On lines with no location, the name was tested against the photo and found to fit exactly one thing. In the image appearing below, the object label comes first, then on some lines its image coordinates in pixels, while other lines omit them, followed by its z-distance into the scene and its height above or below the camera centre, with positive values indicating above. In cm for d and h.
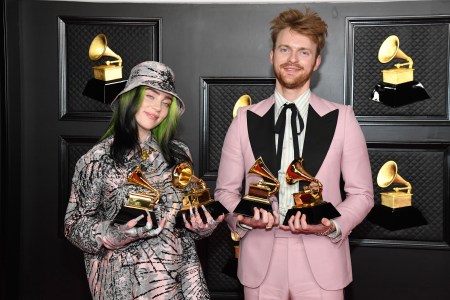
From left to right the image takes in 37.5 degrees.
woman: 246 -28
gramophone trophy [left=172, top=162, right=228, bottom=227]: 248 -21
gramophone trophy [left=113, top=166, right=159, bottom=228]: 236 -24
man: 256 -12
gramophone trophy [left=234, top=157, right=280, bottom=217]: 249 -20
